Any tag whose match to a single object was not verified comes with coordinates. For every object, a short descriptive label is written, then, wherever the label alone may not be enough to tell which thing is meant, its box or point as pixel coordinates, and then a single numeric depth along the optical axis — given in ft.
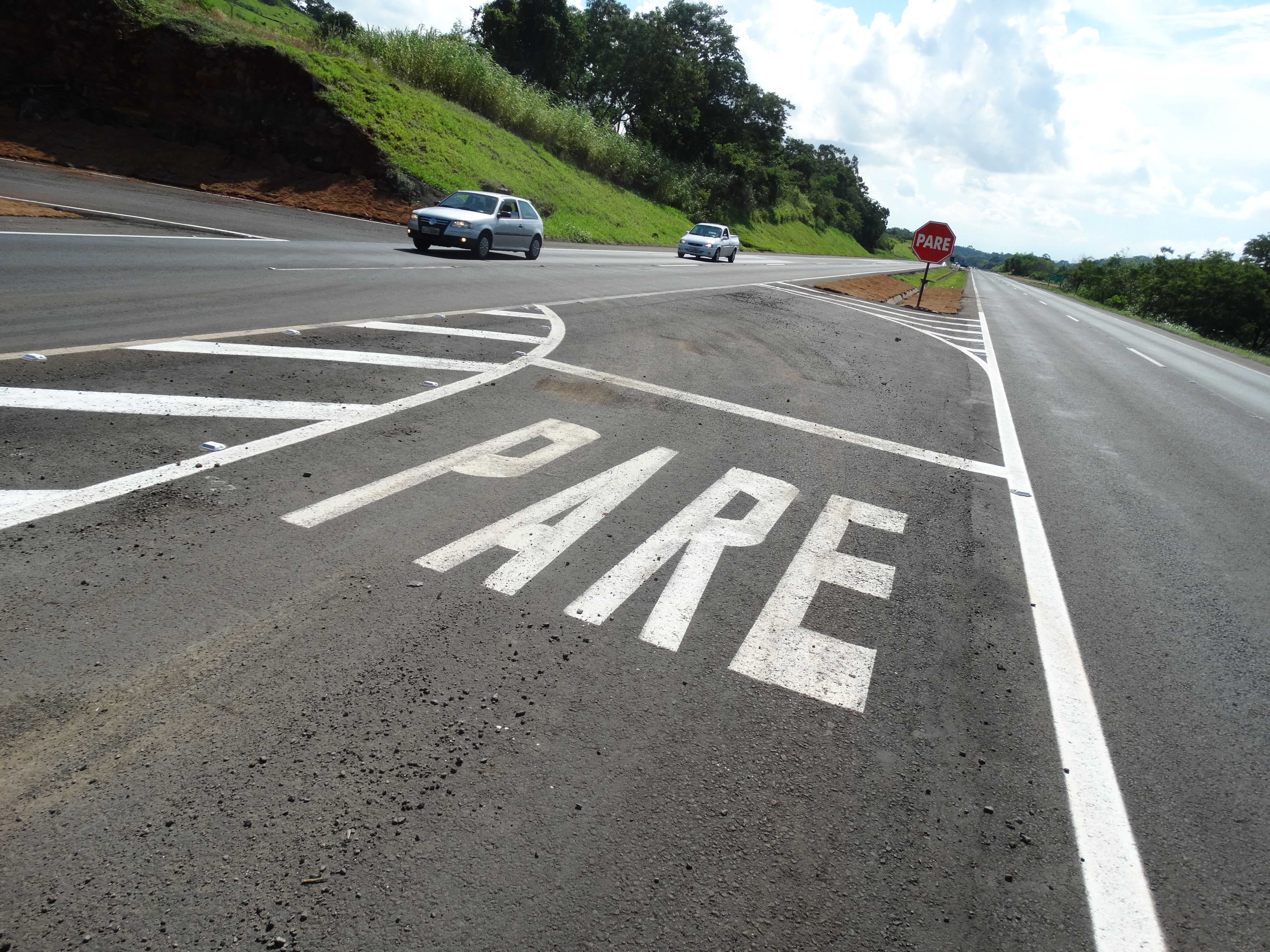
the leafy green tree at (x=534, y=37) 214.69
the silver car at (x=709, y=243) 124.16
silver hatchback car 67.41
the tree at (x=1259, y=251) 205.36
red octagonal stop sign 79.41
